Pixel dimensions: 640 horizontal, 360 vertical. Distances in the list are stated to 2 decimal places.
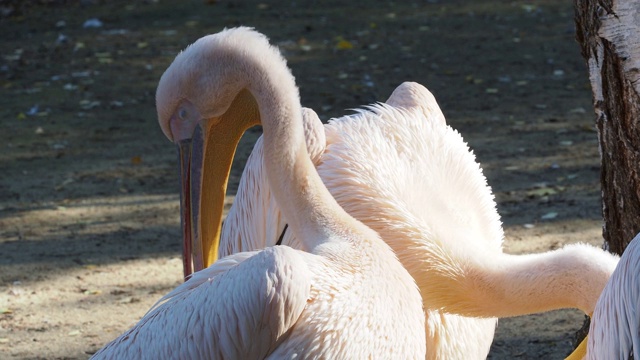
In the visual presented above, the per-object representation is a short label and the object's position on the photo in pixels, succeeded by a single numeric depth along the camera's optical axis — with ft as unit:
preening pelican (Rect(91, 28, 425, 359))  16.35
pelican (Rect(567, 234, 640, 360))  15.61
